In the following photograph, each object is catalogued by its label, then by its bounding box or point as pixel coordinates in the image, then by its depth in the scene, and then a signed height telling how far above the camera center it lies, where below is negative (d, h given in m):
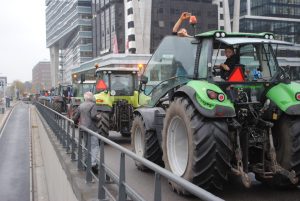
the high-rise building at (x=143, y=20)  81.19 +12.21
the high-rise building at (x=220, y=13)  92.38 +14.30
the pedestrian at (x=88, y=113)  9.51 -0.51
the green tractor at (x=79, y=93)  24.86 -0.32
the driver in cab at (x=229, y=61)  6.73 +0.36
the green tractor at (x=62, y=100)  34.75 -0.95
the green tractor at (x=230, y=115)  5.80 -0.37
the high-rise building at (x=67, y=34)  125.25 +15.98
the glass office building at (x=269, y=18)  97.31 +14.08
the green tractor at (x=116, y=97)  13.52 -0.31
